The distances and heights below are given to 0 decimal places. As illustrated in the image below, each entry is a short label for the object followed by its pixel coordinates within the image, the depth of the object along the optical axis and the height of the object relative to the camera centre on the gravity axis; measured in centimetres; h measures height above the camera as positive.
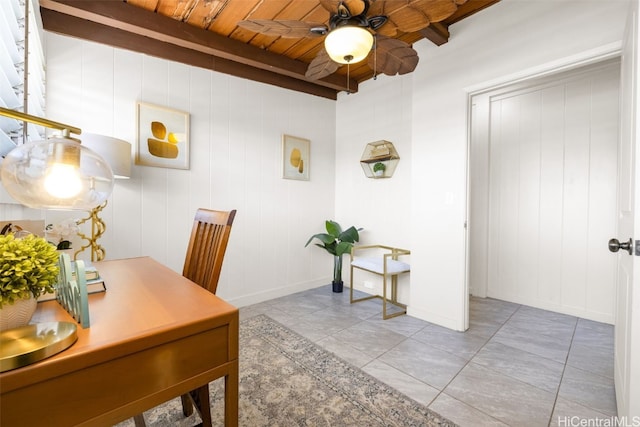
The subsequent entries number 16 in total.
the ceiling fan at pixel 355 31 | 142 +102
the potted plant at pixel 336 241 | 334 -35
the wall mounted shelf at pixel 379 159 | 316 +63
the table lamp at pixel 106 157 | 179 +36
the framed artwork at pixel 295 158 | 344 +69
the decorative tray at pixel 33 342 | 52 -27
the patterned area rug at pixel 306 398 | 146 -108
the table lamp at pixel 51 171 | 65 +9
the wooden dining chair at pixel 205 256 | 119 -23
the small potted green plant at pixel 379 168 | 324 +53
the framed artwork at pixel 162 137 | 249 +69
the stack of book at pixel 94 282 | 97 -26
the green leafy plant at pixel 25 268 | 54 -12
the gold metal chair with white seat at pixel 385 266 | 277 -55
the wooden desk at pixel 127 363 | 54 -35
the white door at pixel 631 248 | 113 -14
